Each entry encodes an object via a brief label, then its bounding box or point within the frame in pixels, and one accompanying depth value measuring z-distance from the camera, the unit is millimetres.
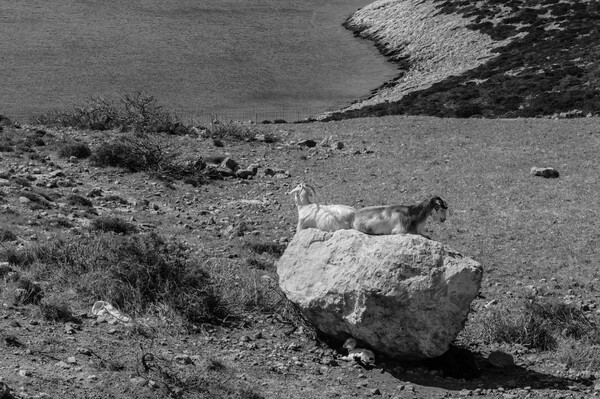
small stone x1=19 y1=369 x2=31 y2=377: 11836
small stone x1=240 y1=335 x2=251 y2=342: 15016
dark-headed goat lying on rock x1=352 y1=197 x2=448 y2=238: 17328
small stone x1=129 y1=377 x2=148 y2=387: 12258
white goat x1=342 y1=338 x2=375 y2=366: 14352
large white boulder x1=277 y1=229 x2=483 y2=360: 13680
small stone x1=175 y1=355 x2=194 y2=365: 13470
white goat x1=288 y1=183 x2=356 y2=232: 17516
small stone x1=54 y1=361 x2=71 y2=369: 12473
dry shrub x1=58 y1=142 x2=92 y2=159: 28750
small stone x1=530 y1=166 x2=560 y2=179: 27297
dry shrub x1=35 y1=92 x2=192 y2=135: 33438
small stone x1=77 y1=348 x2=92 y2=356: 13070
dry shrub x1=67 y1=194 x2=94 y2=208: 23172
